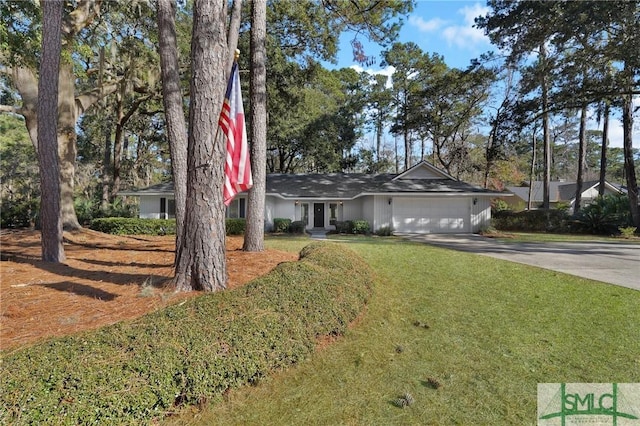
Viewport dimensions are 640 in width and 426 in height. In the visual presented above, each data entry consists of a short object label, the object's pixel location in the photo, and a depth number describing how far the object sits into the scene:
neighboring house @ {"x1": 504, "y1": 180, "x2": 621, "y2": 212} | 34.16
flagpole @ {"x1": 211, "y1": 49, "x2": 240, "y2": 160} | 4.10
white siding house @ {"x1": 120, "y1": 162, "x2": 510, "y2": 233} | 18.19
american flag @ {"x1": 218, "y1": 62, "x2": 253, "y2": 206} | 4.04
